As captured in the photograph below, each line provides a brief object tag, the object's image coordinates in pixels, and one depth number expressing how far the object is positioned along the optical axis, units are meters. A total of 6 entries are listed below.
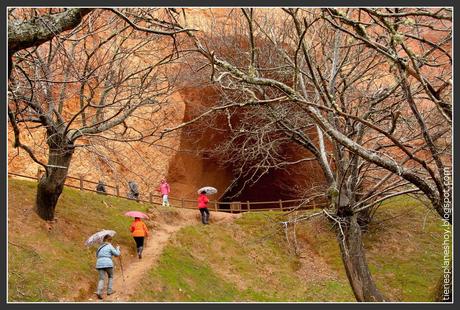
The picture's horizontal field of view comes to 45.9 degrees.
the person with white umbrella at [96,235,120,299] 11.90
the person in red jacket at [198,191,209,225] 18.92
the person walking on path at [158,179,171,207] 20.38
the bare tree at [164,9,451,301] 6.83
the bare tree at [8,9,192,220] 11.52
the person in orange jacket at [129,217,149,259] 14.66
